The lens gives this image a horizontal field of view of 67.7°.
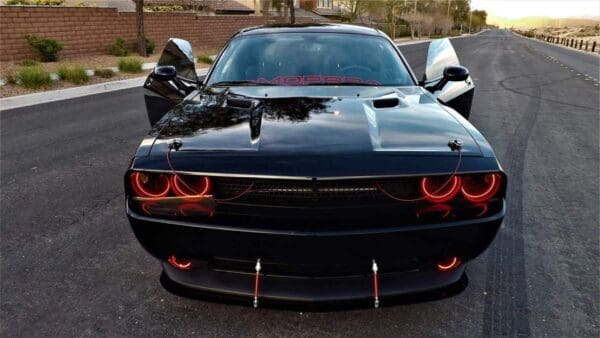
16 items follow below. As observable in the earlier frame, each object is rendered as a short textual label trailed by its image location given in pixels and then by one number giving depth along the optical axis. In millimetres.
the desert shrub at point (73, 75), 12184
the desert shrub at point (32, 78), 11133
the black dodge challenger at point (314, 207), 2043
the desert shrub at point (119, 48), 18672
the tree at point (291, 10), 29417
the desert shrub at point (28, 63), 14377
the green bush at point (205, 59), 18266
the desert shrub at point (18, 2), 18928
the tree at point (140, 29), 18266
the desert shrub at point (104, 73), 13422
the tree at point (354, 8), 61188
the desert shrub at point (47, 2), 19062
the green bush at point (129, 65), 14555
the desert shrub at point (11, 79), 11242
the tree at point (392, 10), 60581
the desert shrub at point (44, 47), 15445
